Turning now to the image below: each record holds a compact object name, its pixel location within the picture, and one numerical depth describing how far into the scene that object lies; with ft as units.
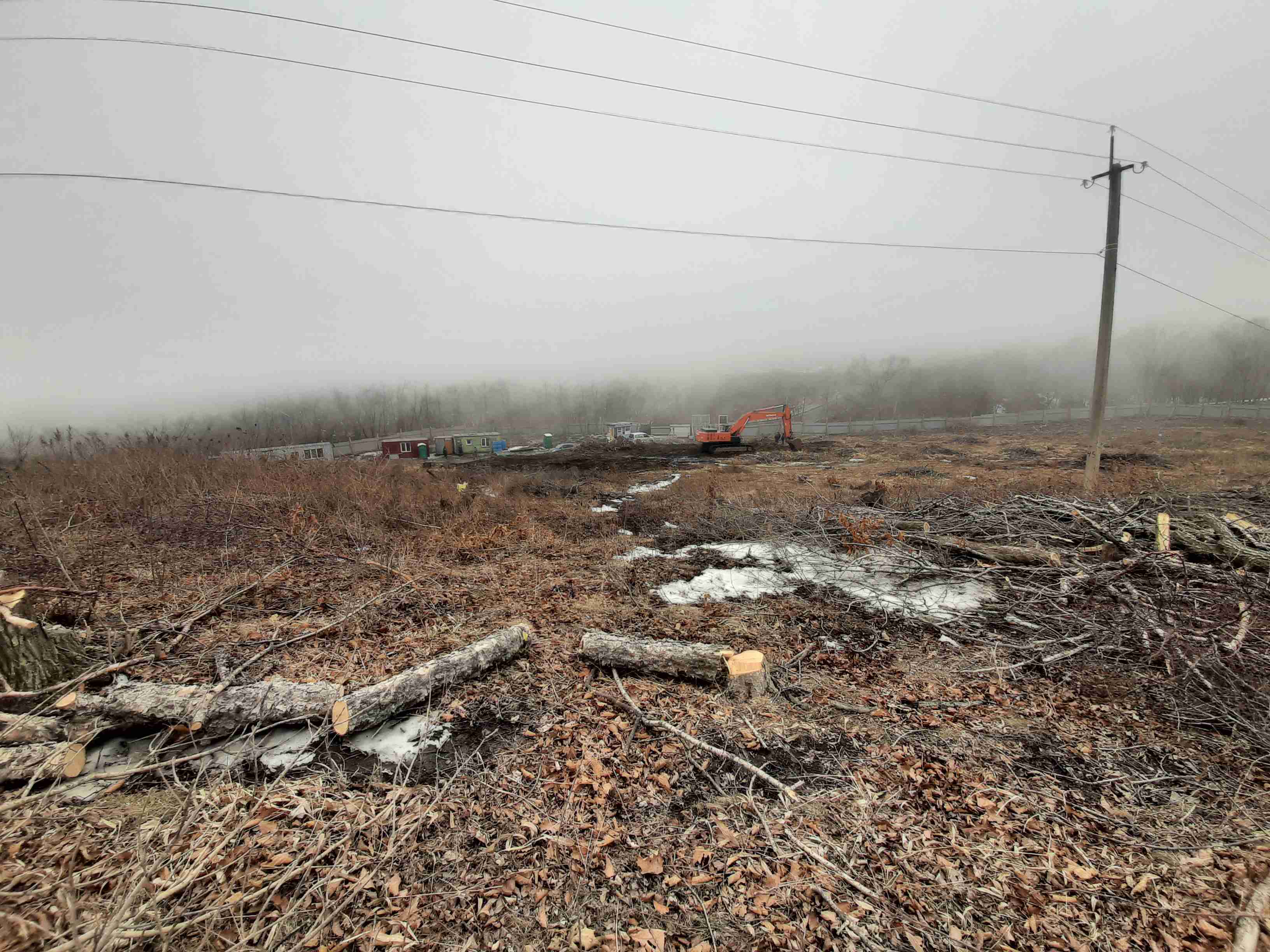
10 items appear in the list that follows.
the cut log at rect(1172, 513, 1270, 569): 17.44
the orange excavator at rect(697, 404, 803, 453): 96.58
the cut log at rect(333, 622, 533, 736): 10.53
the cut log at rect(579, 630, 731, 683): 13.16
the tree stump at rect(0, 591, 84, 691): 10.44
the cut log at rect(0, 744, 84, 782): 8.10
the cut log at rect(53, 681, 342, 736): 9.87
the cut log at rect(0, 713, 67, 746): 8.98
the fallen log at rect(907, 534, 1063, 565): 19.88
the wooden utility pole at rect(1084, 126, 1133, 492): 36.24
